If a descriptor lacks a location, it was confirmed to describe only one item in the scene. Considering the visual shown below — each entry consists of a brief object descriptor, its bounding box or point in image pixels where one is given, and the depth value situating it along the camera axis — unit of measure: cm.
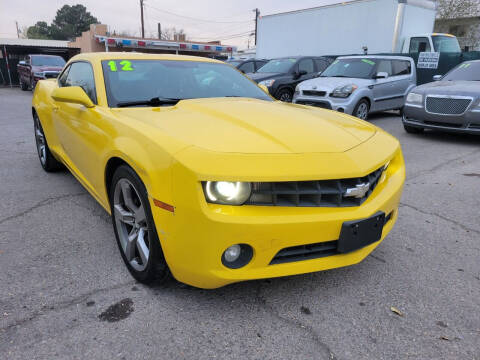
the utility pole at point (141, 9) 4520
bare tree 2942
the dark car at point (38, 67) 1571
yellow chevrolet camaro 174
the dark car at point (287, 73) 942
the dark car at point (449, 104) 612
